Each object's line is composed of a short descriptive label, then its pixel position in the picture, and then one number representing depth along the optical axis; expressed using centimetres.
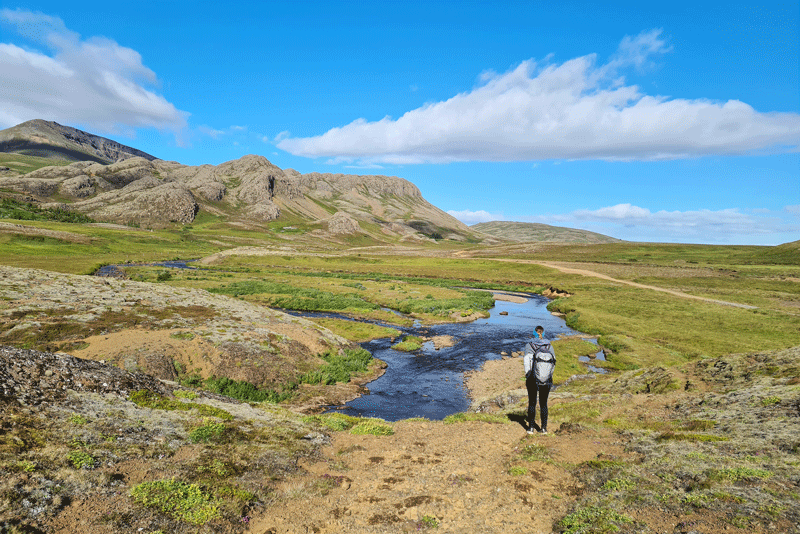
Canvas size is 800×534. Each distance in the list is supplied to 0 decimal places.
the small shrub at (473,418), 1976
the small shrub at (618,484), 1059
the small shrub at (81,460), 982
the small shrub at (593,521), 874
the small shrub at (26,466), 882
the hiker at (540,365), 1579
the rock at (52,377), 1154
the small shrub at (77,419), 1143
